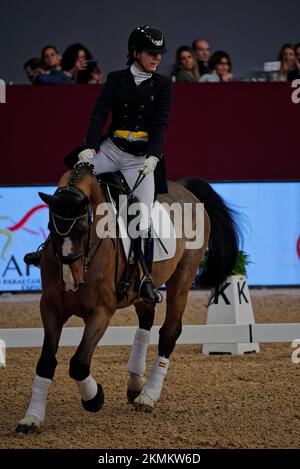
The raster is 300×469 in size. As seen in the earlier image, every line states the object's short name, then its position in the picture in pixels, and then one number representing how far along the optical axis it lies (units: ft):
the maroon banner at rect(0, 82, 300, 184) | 64.75
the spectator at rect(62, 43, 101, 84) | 64.59
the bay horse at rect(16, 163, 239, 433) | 30.63
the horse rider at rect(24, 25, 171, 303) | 34.96
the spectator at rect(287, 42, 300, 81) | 66.70
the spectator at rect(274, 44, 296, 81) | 66.80
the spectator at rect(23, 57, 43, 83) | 65.98
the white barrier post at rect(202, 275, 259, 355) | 48.37
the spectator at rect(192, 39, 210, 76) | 68.33
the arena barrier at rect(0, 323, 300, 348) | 43.34
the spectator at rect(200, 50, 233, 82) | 65.96
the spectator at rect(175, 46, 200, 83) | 65.21
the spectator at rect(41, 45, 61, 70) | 64.39
